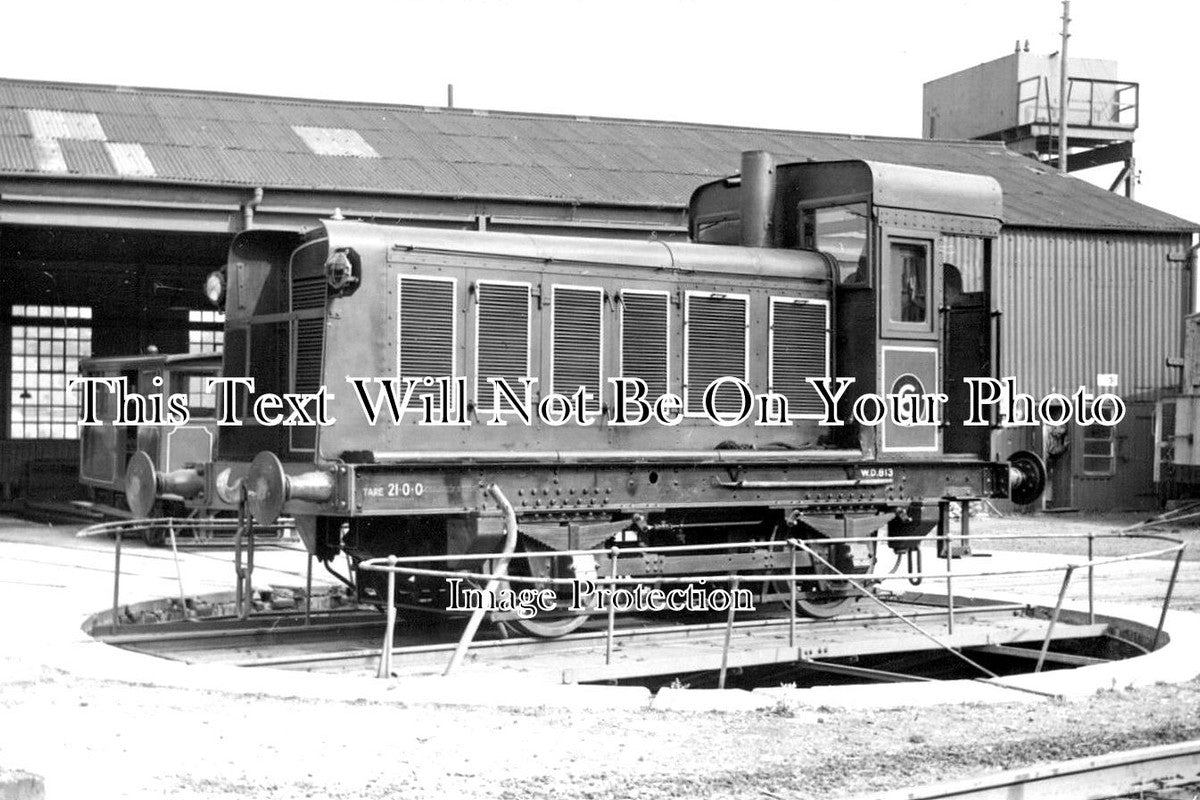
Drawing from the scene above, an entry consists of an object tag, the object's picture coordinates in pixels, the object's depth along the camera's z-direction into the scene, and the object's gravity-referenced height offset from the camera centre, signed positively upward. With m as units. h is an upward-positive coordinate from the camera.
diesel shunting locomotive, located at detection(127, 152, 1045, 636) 12.20 +0.27
